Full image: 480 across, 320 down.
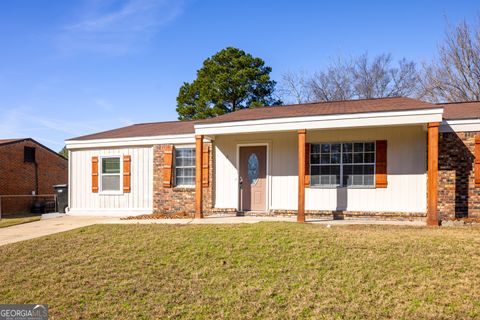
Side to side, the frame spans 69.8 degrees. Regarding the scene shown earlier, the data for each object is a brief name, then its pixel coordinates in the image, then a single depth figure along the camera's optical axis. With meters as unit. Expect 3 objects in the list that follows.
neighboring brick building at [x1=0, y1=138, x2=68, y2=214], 17.70
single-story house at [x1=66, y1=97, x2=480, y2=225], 8.88
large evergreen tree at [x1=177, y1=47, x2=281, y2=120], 24.22
